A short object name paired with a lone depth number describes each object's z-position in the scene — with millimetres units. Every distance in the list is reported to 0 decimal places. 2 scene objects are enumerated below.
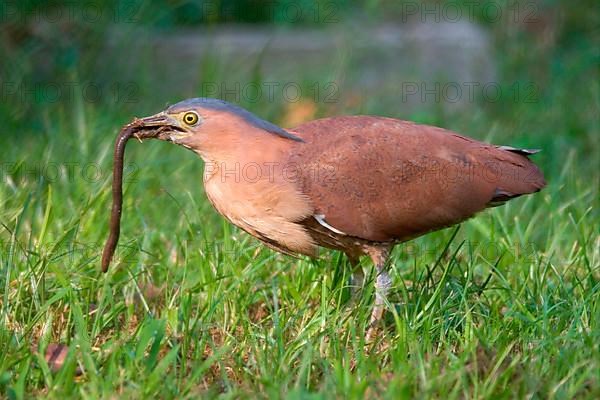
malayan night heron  7906
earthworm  8250
